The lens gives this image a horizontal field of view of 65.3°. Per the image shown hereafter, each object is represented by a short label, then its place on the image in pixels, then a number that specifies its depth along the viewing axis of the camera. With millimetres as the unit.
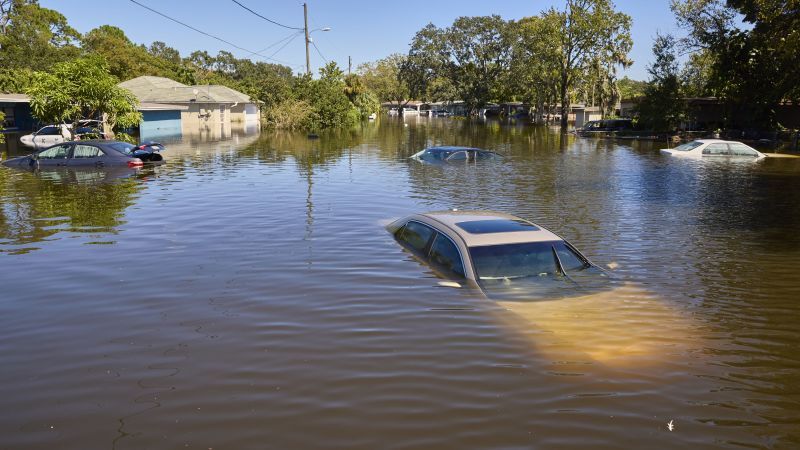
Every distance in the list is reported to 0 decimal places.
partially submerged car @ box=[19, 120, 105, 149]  34719
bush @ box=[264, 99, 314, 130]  63625
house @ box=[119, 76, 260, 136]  51922
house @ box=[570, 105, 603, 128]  81938
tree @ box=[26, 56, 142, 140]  27953
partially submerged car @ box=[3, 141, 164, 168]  23562
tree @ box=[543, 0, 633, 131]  61500
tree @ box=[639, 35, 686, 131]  50562
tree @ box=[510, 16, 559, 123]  65375
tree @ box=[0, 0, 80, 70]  63125
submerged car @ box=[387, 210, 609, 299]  7957
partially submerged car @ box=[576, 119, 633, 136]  57719
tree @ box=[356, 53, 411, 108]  151000
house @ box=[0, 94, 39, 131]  51025
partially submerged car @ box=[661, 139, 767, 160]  31406
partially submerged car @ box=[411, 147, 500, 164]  27797
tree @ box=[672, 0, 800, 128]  42500
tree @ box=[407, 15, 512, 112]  104938
